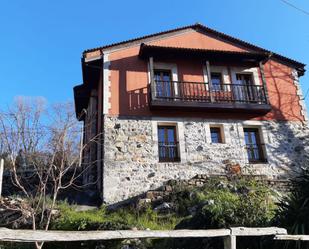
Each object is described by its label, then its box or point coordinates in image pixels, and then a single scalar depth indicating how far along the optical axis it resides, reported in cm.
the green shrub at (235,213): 604
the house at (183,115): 1175
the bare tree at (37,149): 834
